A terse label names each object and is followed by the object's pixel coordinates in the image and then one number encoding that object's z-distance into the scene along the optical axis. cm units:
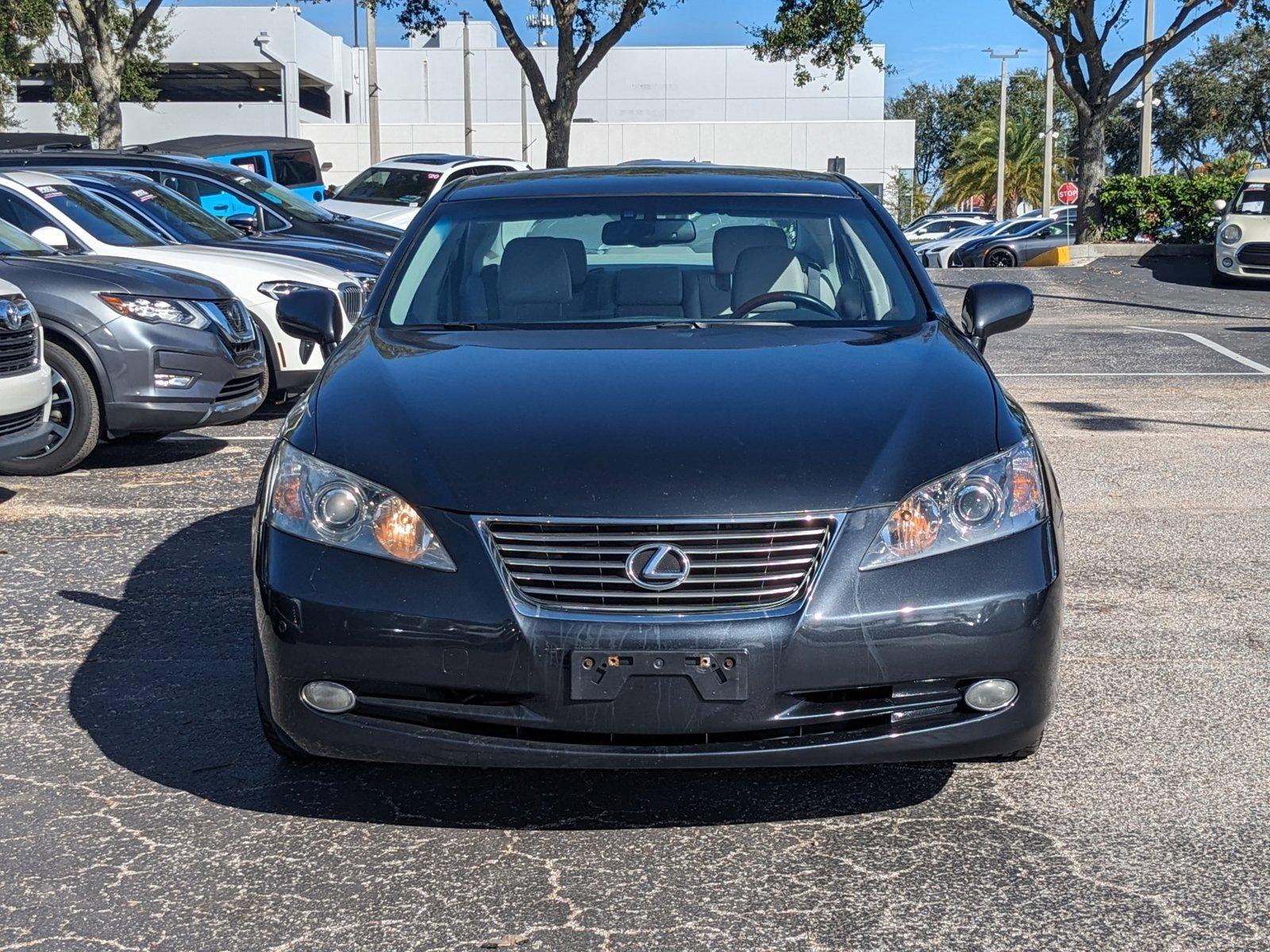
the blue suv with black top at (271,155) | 2617
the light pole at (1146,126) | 3169
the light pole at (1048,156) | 5480
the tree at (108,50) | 2566
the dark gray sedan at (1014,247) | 3123
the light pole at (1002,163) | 6562
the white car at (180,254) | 980
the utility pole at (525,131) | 5666
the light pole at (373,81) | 3183
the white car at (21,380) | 700
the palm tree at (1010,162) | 7356
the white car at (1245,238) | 2194
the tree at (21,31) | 2728
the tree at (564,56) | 2581
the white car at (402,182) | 1992
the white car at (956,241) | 3348
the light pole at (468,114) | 5453
